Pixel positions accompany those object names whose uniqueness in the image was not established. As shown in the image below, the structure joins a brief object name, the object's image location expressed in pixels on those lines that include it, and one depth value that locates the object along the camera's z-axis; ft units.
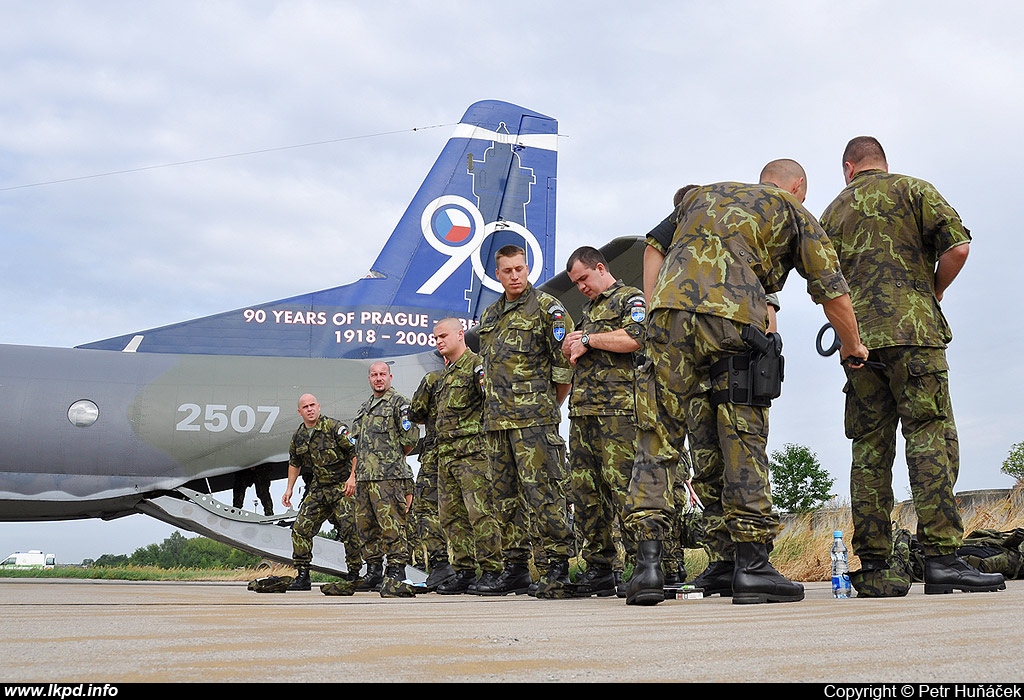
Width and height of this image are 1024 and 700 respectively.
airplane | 29.63
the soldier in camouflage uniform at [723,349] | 9.75
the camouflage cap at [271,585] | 19.13
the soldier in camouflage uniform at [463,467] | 17.37
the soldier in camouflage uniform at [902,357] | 11.59
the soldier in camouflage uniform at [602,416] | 14.25
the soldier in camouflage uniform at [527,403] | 14.90
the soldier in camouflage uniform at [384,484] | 20.08
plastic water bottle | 11.78
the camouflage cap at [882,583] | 11.19
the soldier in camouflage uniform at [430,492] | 20.39
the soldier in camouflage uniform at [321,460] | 21.58
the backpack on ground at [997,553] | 13.96
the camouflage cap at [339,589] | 17.95
